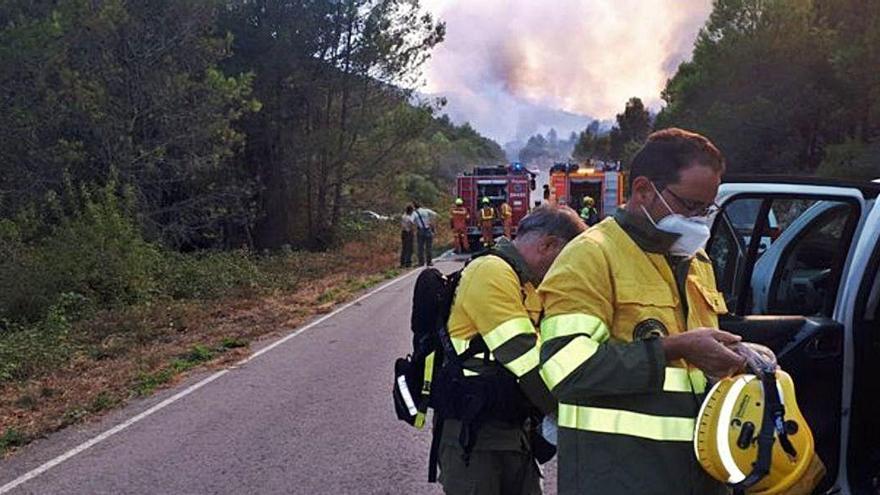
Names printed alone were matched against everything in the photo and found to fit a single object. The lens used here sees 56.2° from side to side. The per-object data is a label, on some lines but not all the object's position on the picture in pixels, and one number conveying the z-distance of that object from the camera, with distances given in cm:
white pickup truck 319
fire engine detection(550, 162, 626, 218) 2433
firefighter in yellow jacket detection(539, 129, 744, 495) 203
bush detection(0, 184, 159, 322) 1189
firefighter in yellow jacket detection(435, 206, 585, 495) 265
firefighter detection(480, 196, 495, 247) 2242
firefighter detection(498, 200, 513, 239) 2273
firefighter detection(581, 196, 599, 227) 2039
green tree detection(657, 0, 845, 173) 2403
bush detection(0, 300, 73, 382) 879
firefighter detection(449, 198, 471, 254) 2223
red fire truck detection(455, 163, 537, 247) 2456
